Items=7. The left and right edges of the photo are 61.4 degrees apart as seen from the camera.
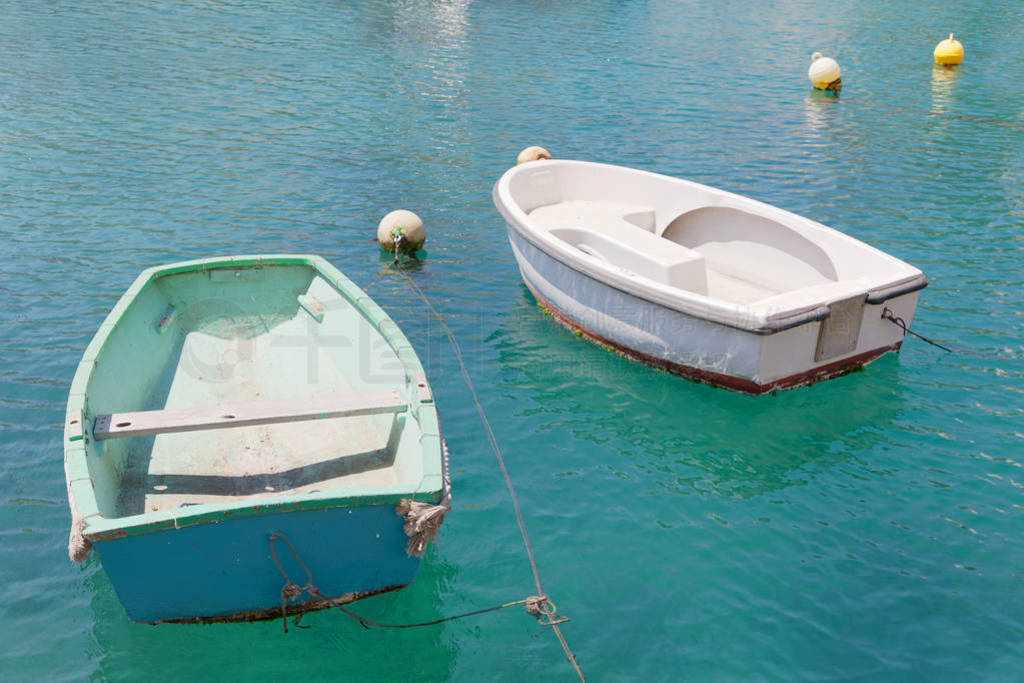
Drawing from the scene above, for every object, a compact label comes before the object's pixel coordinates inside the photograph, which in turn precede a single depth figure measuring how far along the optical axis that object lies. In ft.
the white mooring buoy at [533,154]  49.96
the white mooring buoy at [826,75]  68.54
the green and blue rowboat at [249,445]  17.17
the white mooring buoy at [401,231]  39.29
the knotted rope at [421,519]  17.51
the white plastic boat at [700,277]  27.66
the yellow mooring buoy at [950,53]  76.33
